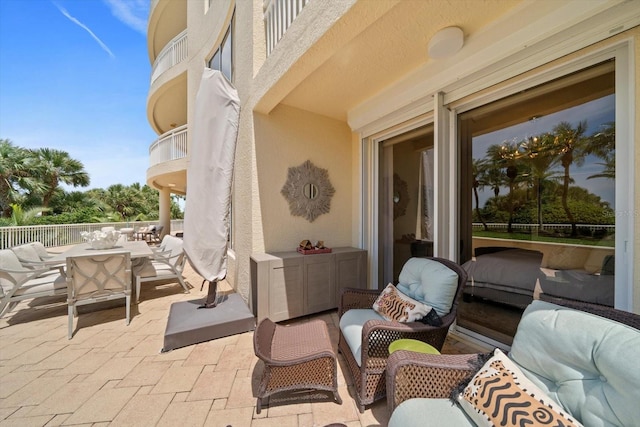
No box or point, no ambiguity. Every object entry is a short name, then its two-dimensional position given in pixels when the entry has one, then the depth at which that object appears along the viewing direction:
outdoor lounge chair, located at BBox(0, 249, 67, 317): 3.02
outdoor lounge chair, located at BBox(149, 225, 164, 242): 11.02
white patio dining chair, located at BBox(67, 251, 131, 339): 2.89
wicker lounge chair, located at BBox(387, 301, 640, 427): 0.97
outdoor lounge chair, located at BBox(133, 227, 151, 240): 11.09
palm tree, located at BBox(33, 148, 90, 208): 12.76
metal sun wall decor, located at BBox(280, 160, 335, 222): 3.75
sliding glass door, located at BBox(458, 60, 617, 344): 1.94
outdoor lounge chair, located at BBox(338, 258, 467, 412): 1.79
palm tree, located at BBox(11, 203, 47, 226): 9.23
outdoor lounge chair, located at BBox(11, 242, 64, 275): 3.57
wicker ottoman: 1.75
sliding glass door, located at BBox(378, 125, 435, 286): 3.28
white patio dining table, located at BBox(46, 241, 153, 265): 3.17
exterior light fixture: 2.18
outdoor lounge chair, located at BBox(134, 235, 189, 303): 4.04
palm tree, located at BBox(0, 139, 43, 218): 11.12
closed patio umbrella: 2.71
